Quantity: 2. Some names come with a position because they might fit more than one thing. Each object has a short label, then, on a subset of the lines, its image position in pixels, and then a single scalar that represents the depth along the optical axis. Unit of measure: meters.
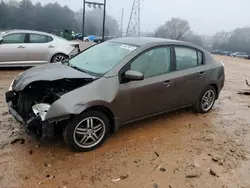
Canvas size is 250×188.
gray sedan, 2.51
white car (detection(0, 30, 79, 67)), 6.01
